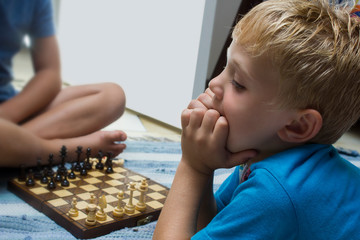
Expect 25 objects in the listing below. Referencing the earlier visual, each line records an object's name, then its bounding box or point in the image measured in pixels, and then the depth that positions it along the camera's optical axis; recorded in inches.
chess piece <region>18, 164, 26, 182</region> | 38.3
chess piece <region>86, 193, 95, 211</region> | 33.2
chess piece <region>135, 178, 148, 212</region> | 34.7
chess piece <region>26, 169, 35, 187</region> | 37.2
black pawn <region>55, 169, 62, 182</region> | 38.4
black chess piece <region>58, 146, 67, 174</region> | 41.8
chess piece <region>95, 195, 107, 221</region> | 32.0
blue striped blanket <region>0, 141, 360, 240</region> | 31.4
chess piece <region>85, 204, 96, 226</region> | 30.9
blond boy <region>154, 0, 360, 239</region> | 20.6
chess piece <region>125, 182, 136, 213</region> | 33.8
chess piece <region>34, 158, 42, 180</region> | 38.9
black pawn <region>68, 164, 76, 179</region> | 39.8
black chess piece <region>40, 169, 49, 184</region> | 37.9
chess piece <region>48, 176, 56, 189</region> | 36.9
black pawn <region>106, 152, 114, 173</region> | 42.6
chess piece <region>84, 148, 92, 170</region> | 42.3
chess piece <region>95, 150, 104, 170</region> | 43.2
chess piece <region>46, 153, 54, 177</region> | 39.2
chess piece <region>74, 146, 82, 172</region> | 41.6
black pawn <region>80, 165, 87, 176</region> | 40.9
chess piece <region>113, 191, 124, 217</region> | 33.0
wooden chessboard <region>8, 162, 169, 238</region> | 31.7
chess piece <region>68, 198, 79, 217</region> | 31.9
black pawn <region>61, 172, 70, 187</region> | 37.7
